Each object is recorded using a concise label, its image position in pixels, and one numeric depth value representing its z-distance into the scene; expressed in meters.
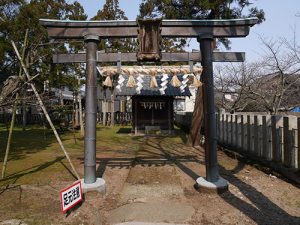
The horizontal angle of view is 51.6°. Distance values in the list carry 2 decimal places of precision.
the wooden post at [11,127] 7.29
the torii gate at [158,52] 6.53
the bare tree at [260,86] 13.98
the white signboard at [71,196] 5.00
